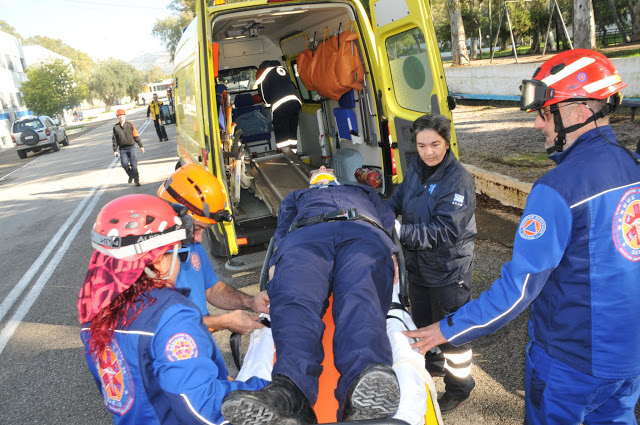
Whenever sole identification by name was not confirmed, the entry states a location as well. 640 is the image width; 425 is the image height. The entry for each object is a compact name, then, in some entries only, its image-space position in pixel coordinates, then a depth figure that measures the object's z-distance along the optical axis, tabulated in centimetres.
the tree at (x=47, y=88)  4044
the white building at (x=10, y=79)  4200
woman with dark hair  300
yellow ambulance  469
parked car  2277
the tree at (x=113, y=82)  8481
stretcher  204
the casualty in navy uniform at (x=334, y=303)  200
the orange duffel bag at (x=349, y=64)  584
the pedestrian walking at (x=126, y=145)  1162
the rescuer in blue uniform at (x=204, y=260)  260
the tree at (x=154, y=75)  14219
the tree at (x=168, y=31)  6425
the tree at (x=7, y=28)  10112
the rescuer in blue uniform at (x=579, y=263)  180
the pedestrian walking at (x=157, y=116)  1963
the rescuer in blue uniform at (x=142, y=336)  172
